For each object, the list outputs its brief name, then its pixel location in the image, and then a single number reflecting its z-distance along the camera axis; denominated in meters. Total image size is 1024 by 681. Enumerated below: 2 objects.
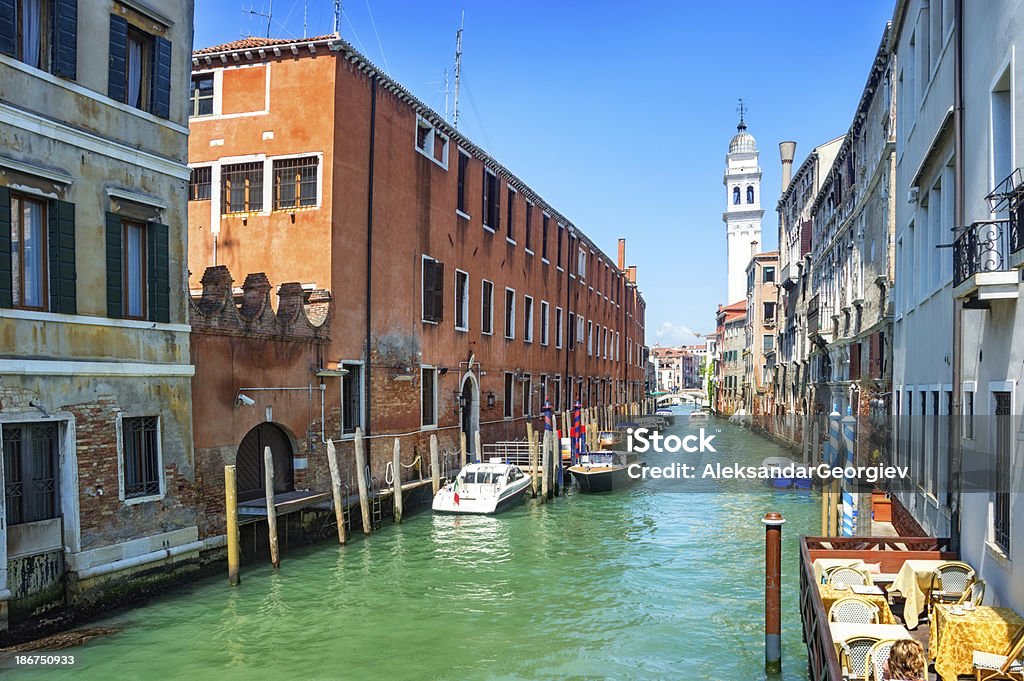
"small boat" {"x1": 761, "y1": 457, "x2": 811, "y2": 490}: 20.72
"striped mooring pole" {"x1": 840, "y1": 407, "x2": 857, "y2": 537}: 11.08
